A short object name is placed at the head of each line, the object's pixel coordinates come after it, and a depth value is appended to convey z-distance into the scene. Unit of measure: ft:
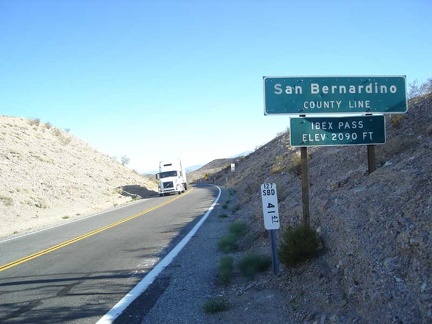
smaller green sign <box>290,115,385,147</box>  25.62
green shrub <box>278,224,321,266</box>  22.67
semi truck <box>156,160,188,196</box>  140.12
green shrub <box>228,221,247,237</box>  39.11
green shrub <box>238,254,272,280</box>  24.04
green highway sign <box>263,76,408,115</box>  25.68
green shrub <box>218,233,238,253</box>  33.37
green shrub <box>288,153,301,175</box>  59.39
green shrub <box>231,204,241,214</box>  63.31
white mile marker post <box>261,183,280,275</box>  22.91
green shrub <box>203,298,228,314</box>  19.24
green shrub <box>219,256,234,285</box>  24.04
